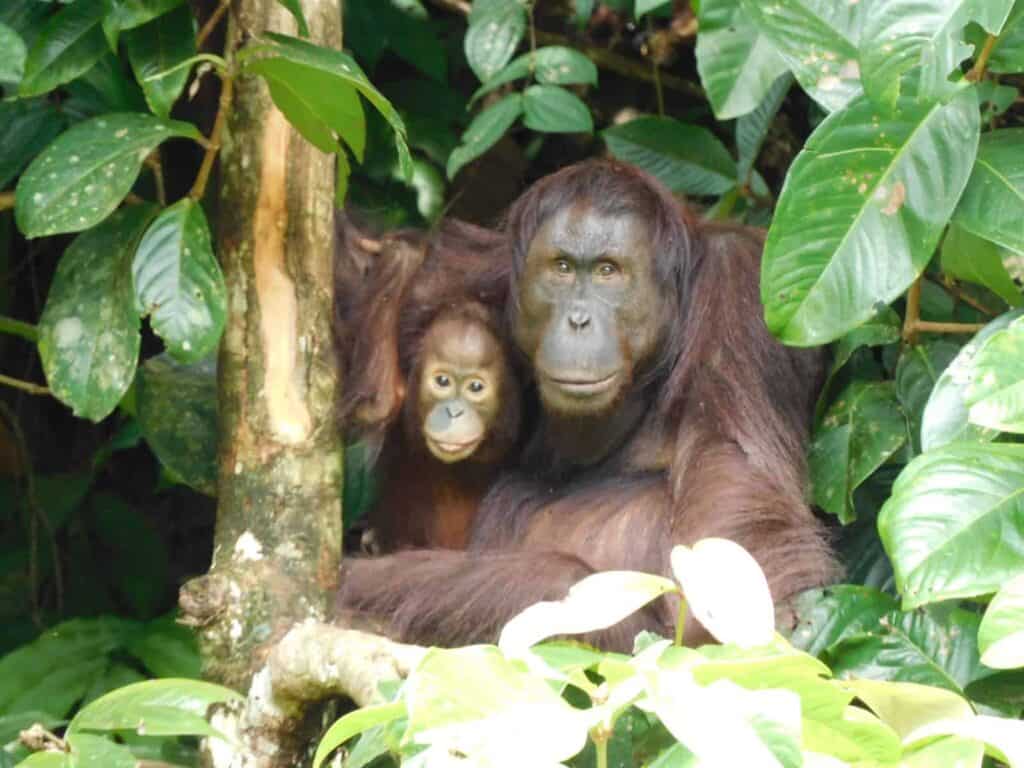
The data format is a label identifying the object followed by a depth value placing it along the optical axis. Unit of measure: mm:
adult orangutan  6832
